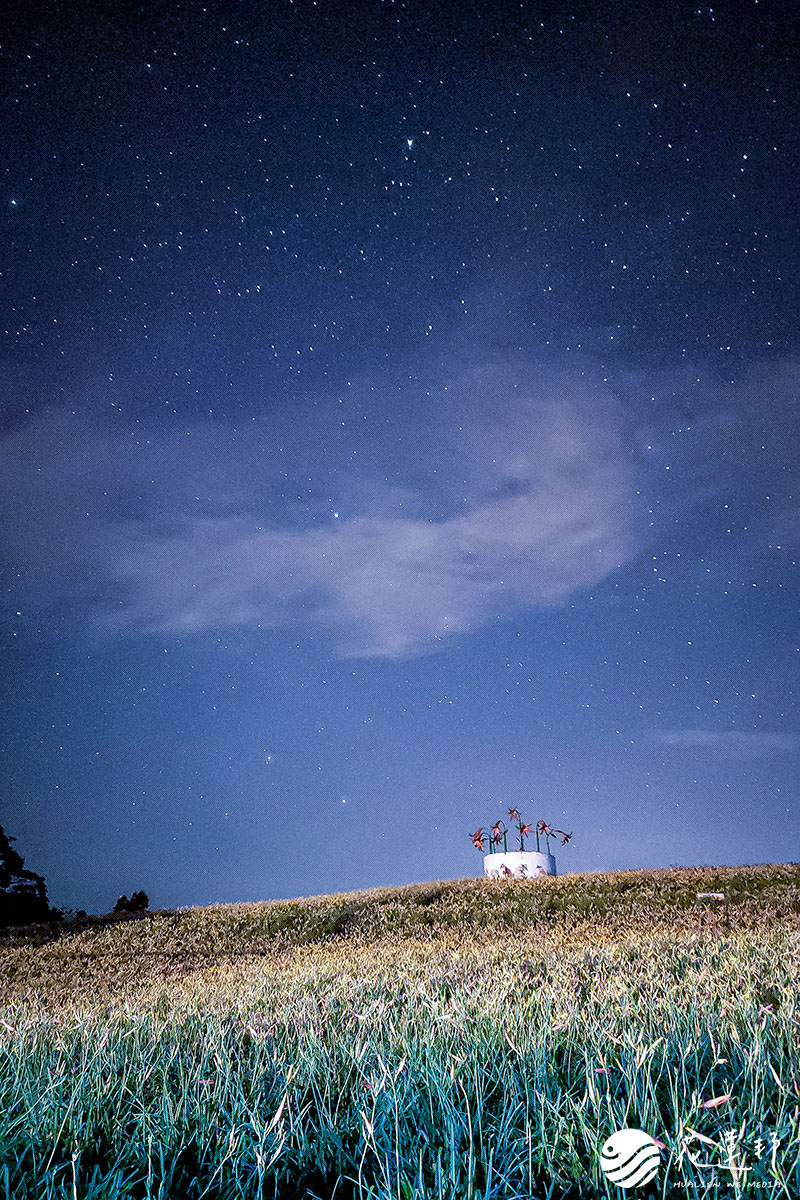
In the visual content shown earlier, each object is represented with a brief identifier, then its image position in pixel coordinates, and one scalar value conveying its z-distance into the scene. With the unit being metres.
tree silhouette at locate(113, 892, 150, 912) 25.60
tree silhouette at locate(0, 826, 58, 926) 22.70
